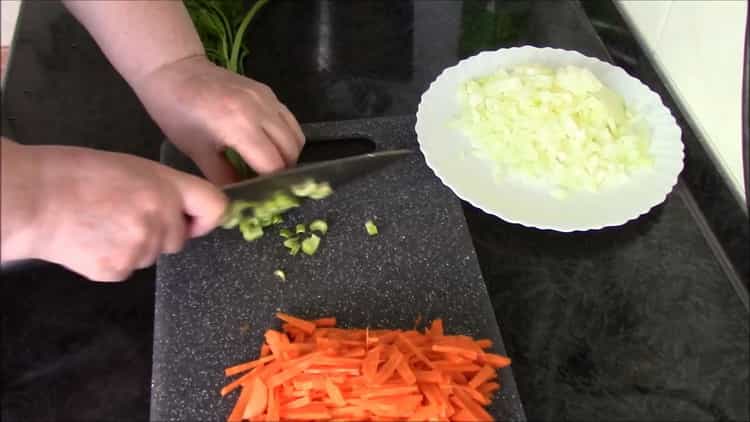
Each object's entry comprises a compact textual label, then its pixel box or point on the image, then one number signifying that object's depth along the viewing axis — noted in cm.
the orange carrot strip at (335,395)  71
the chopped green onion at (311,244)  92
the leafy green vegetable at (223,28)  113
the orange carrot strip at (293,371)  73
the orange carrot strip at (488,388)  77
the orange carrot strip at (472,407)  72
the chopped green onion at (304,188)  86
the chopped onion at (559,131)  94
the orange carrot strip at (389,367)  71
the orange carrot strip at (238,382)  77
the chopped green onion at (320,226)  94
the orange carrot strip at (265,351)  80
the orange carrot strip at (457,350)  77
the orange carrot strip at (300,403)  72
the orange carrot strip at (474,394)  74
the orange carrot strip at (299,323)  81
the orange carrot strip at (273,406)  70
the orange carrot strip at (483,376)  76
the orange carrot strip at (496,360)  79
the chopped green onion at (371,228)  94
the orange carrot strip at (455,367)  75
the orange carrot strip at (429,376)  72
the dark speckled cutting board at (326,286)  81
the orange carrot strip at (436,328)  81
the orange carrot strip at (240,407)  74
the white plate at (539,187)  90
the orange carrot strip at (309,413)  70
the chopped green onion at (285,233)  93
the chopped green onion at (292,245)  92
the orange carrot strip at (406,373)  71
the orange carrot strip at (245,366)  78
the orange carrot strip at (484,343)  80
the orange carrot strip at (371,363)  72
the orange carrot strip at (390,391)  70
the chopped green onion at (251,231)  92
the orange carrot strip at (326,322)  83
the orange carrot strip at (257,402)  73
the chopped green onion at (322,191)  89
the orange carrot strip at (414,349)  75
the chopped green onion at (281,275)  89
